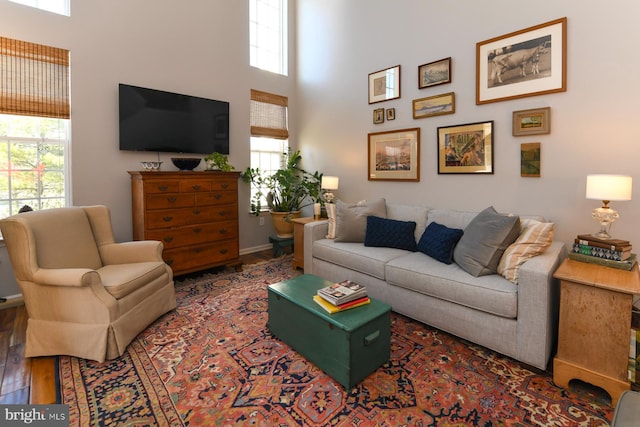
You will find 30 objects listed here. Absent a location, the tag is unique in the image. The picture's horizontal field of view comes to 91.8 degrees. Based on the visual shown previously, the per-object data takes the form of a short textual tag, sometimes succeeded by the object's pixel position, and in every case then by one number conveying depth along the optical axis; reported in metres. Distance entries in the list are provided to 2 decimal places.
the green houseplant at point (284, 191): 4.64
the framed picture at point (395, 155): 3.55
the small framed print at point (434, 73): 3.19
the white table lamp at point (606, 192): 1.97
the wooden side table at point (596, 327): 1.62
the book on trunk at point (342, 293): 1.89
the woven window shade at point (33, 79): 2.79
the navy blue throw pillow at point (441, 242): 2.56
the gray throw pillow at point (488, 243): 2.22
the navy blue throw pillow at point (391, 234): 3.02
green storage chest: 1.73
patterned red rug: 1.56
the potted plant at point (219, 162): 3.83
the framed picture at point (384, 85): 3.64
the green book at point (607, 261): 1.88
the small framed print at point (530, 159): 2.69
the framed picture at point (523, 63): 2.54
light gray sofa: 1.88
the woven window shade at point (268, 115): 4.71
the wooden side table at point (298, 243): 3.88
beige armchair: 2.02
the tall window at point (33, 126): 2.84
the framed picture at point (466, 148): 2.97
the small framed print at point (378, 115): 3.83
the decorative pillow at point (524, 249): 2.11
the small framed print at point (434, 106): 3.19
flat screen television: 3.46
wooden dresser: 3.17
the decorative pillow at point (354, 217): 3.27
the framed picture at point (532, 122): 2.61
